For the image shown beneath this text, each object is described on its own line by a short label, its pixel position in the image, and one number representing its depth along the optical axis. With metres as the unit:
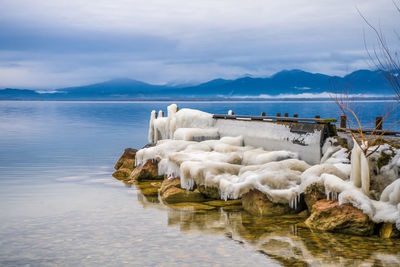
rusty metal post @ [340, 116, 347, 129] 15.89
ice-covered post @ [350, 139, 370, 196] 11.30
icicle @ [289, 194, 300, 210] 12.74
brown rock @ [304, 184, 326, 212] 12.12
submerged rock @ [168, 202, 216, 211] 13.95
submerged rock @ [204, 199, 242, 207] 14.31
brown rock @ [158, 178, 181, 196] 15.79
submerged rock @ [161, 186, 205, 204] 14.98
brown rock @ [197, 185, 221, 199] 14.67
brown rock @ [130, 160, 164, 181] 19.38
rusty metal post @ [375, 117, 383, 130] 14.02
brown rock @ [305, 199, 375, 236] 10.66
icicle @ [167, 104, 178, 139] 23.42
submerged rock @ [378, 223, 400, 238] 10.45
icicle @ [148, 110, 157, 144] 26.28
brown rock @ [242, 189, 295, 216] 12.80
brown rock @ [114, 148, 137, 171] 21.86
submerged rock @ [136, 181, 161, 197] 16.73
